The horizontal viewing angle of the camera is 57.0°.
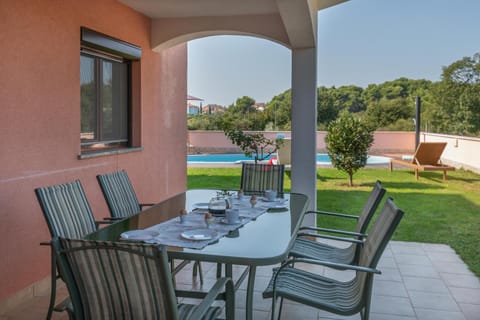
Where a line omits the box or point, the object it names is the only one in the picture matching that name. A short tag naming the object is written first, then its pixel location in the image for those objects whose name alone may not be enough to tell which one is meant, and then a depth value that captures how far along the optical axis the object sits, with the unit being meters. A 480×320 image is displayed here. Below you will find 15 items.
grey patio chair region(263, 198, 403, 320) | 2.18
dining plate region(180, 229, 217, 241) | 2.26
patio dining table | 2.02
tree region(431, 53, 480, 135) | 14.48
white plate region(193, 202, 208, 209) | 3.12
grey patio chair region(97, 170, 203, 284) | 3.31
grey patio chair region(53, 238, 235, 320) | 1.54
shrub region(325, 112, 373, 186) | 8.70
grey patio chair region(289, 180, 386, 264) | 2.90
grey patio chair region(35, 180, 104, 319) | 2.62
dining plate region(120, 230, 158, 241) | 2.26
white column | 4.70
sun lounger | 10.20
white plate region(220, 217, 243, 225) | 2.63
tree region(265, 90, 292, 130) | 16.95
